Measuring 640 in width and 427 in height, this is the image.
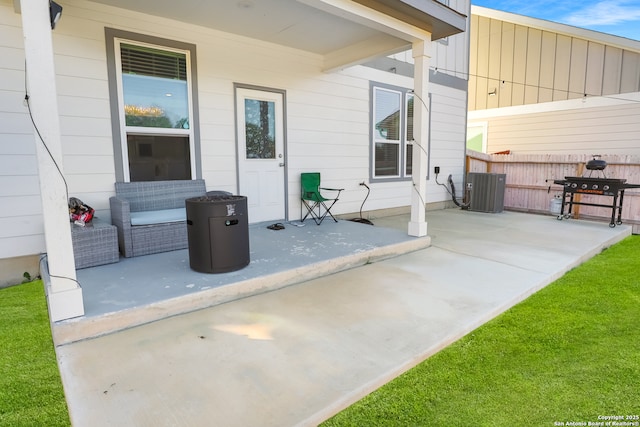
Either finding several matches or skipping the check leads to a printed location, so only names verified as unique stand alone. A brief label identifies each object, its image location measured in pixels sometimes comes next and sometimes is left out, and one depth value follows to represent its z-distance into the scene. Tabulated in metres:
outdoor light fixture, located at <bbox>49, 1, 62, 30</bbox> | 2.25
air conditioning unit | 7.57
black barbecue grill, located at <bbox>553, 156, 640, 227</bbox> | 5.93
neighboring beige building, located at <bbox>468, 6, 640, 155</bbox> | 8.22
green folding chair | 5.54
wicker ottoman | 3.27
